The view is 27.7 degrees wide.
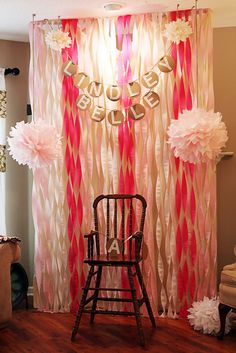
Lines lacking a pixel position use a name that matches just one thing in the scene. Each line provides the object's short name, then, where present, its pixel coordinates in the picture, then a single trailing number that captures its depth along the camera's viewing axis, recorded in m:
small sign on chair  3.62
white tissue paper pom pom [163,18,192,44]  3.76
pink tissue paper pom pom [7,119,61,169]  3.72
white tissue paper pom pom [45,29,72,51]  3.95
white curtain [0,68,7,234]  4.47
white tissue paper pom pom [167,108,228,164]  3.52
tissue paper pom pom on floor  3.49
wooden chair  3.48
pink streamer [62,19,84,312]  4.01
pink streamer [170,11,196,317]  3.86
